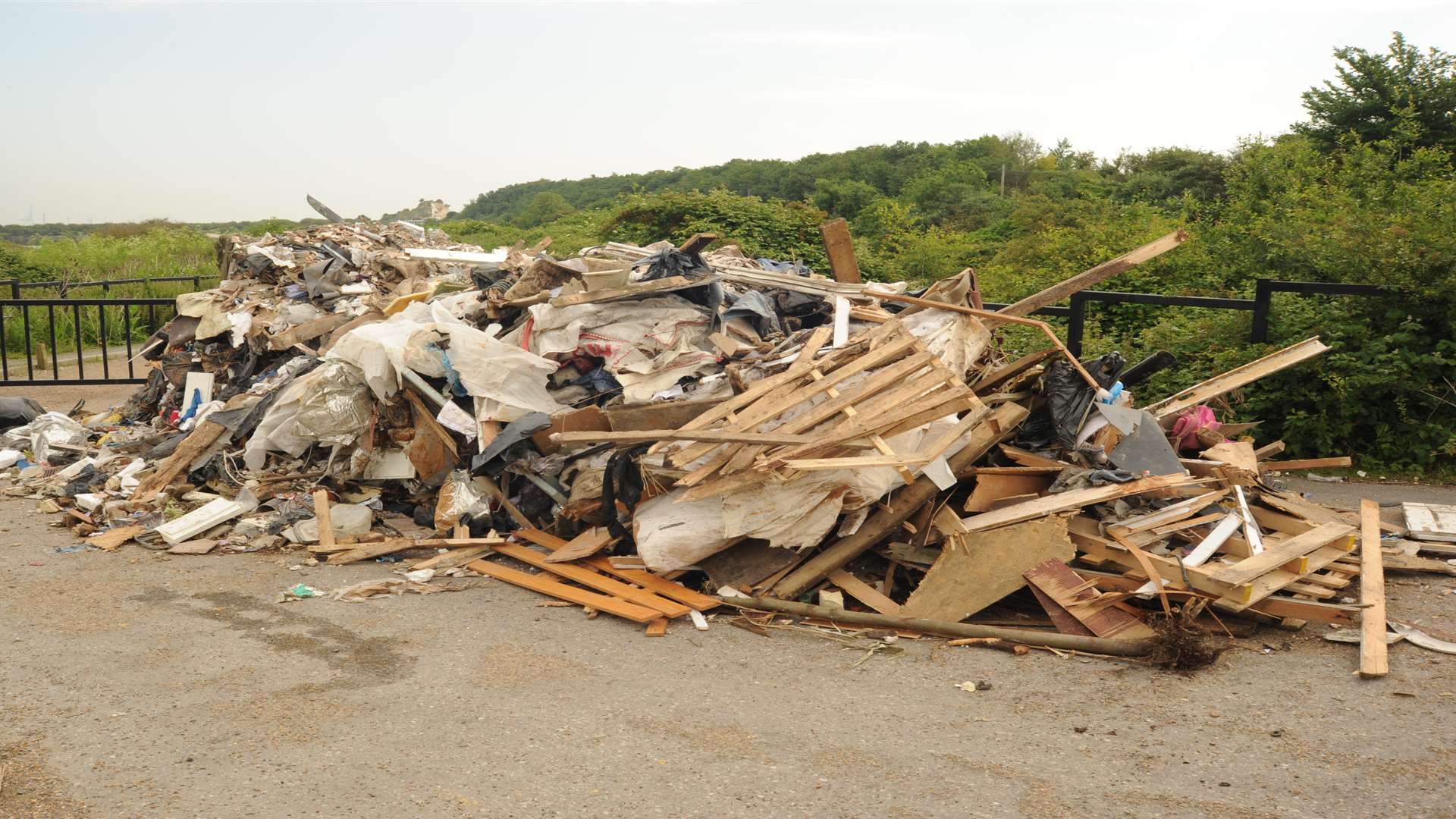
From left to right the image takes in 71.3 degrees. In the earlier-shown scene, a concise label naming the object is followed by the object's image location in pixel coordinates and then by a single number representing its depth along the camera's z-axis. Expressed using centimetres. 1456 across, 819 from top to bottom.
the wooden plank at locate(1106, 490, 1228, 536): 528
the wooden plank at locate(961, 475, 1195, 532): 530
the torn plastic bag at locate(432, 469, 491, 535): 656
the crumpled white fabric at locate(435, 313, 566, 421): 671
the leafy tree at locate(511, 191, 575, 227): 3675
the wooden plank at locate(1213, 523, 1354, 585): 481
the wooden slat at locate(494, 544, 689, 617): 528
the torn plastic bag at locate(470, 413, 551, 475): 633
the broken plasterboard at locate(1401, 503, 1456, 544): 603
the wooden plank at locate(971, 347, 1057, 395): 636
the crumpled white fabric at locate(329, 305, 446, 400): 714
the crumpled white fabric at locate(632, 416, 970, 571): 519
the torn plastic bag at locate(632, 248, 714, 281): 761
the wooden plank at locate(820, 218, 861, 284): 775
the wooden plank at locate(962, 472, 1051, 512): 559
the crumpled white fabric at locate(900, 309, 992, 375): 626
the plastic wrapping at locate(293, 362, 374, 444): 724
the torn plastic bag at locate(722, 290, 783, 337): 721
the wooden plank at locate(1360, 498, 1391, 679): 443
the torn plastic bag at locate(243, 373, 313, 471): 731
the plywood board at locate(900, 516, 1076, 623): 507
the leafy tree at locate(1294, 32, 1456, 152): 1798
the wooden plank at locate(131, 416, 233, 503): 743
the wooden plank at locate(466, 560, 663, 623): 520
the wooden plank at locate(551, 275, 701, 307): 717
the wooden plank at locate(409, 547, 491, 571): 616
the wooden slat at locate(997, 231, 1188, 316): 664
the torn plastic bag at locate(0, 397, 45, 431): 995
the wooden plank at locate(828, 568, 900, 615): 519
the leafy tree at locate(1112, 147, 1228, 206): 2762
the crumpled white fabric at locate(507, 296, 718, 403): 666
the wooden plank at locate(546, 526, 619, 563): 591
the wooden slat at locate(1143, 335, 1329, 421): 673
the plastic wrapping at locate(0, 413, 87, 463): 902
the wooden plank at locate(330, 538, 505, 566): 629
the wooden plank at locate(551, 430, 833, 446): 504
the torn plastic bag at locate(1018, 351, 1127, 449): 604
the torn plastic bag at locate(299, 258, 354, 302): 995
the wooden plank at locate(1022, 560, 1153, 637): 480
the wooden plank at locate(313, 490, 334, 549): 644
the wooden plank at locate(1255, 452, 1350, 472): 657
